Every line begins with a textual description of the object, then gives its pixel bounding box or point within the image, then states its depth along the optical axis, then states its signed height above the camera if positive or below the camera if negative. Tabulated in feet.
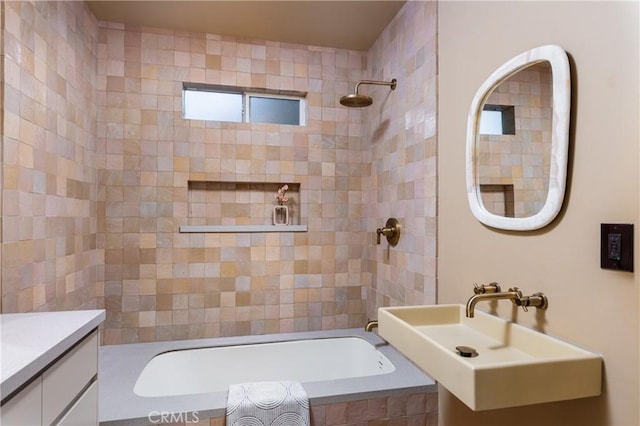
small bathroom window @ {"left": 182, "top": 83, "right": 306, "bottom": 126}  8.58 +2.59
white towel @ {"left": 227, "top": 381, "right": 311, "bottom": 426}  5.20 -2.82
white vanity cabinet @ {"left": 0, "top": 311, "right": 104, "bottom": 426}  2.70 -1.48
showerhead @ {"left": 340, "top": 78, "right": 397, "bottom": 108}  7.07 +2.23
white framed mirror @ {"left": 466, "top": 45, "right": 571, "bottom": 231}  3.77 +0.88
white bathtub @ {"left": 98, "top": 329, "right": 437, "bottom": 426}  5.32 -2.87
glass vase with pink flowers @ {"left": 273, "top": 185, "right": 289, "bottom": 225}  8.65 +0.08
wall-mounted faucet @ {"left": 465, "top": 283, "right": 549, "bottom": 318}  4.01 -0.94
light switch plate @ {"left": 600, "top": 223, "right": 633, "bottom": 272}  3.09 -0.26
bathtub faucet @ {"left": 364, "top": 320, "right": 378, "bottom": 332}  6.68 -2.06
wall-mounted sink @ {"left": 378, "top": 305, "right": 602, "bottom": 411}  3.14 -1.47
